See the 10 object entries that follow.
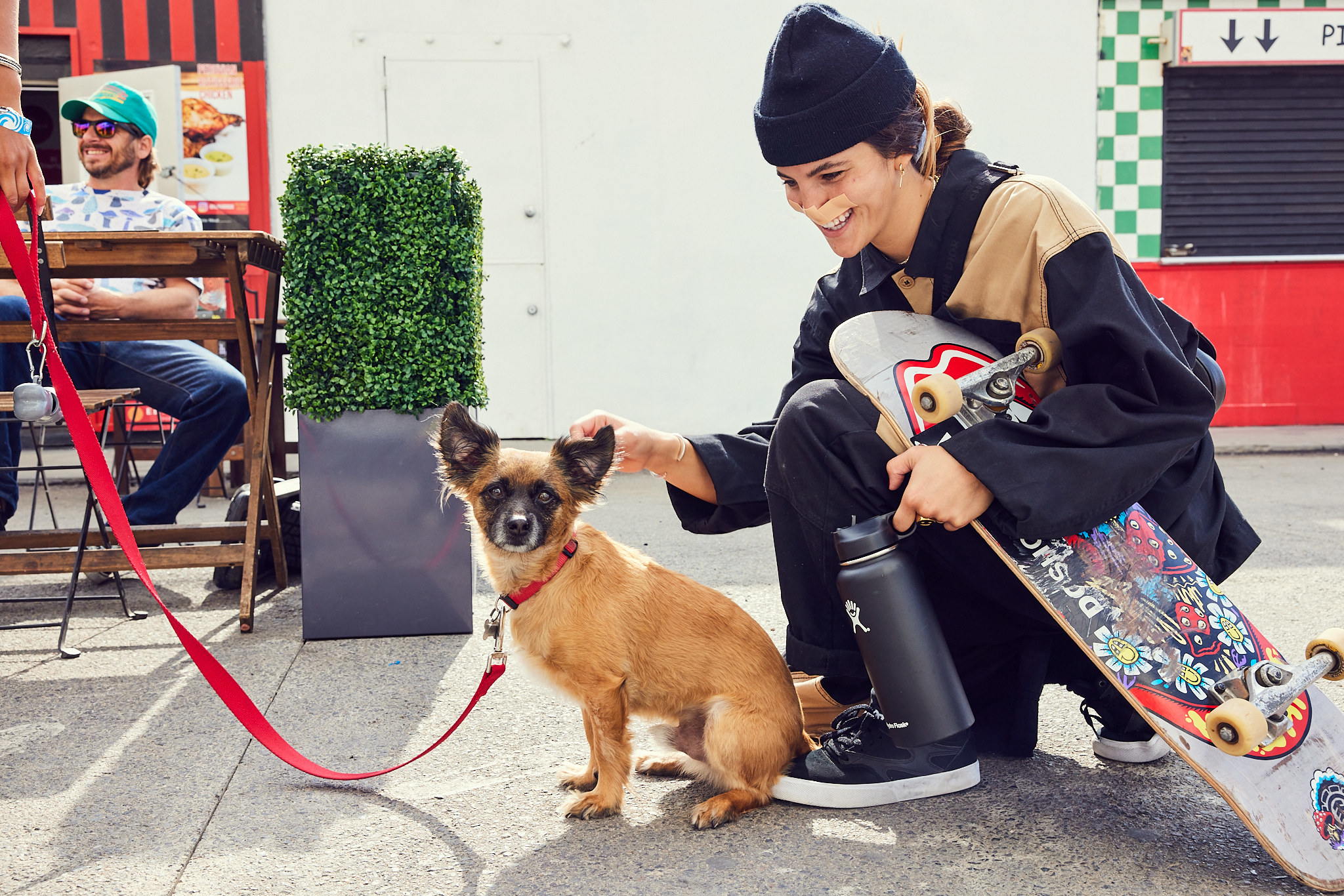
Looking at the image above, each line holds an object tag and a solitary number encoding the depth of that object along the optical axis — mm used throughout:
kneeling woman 1595
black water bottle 1620
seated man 3518
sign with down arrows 7438
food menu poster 6613
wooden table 2957
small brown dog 1876
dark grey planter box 2883
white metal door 6699
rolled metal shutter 7660
